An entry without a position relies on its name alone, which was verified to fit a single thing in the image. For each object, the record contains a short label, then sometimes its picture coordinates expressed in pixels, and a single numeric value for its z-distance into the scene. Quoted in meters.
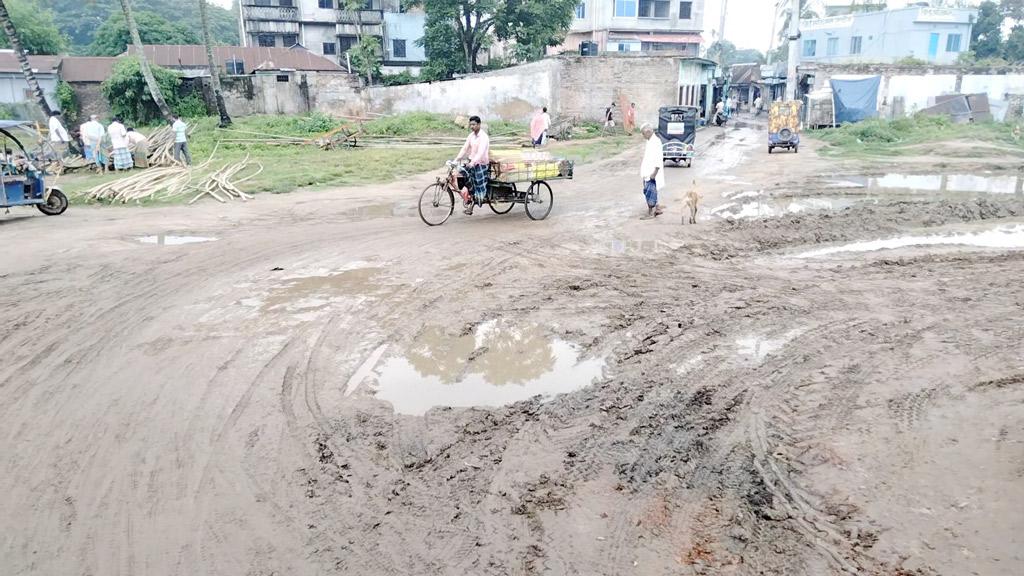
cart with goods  11.66
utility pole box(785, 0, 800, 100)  26.70
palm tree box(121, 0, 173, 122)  24.70
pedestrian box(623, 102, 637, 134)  31.33
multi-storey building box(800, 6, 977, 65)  44.62
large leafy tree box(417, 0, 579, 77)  36.38
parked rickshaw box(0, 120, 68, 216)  12.61
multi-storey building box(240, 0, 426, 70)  47.84
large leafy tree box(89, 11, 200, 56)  47.41
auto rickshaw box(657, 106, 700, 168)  19.56
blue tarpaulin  32.34
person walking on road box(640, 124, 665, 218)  11.77
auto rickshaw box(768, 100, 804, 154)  22.80
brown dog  11.59
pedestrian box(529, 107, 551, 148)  23.19
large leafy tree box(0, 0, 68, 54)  41.34
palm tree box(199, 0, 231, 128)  28.45
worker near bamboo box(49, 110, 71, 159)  20.58
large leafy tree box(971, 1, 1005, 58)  48.03
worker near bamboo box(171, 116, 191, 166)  19.30
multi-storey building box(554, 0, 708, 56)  54.34
